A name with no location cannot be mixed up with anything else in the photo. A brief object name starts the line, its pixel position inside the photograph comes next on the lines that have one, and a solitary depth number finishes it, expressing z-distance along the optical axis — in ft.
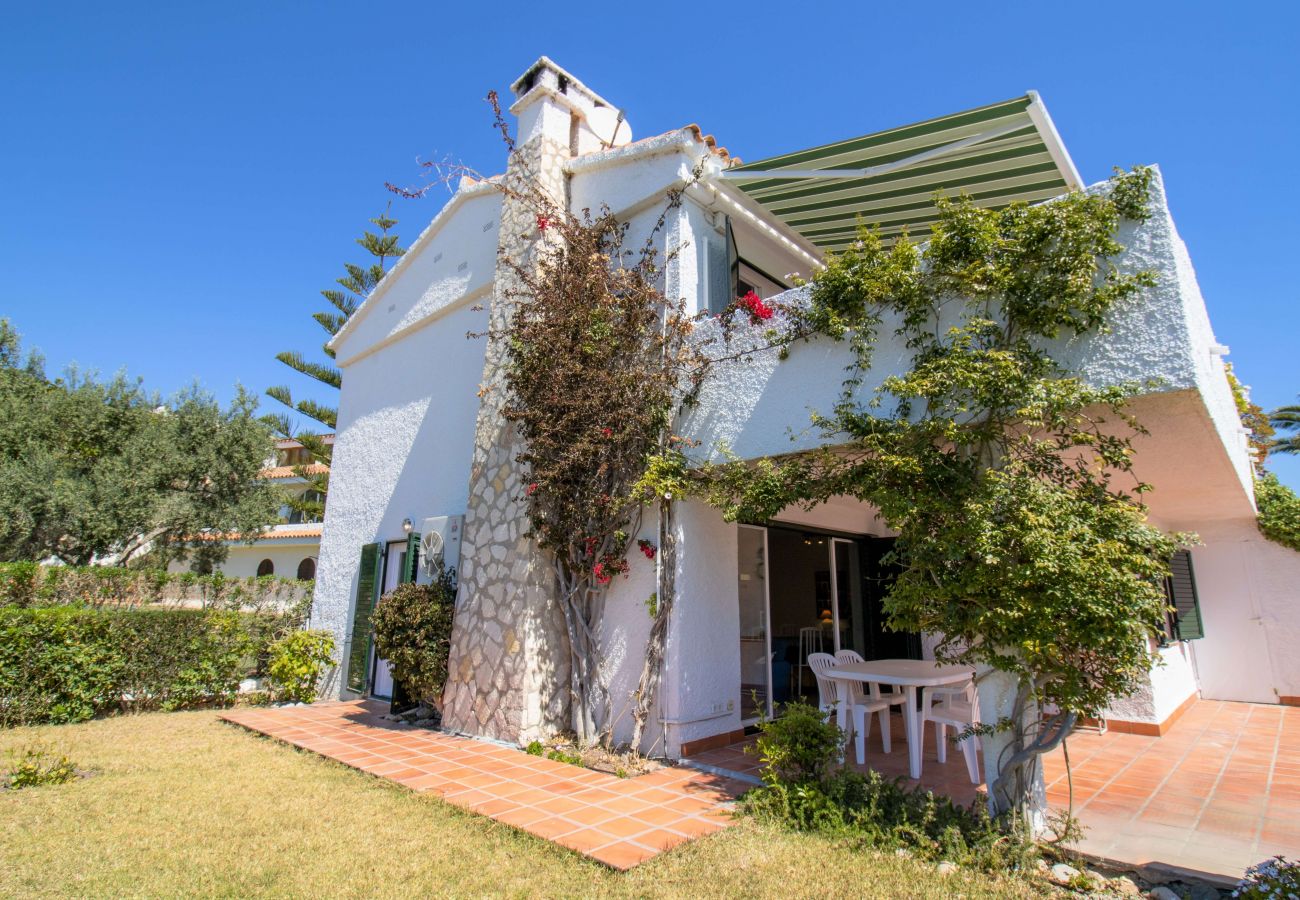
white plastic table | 21.95
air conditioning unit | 33.37
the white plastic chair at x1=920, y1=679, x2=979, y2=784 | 21.03
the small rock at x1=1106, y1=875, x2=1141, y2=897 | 13.52
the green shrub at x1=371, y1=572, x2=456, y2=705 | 30.07
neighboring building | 89.78
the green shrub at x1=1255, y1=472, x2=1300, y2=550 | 36.99
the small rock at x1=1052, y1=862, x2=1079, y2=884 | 13.88
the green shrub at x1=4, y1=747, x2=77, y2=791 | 20.85
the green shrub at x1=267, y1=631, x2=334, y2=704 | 37.45
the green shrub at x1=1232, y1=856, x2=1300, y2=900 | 10.68
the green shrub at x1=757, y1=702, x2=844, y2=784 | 18.83
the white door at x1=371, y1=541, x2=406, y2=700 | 37.96
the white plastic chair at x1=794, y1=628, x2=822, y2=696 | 31.81
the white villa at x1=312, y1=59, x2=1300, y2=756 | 21.25
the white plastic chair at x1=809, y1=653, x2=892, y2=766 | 24.07
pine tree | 71.00
